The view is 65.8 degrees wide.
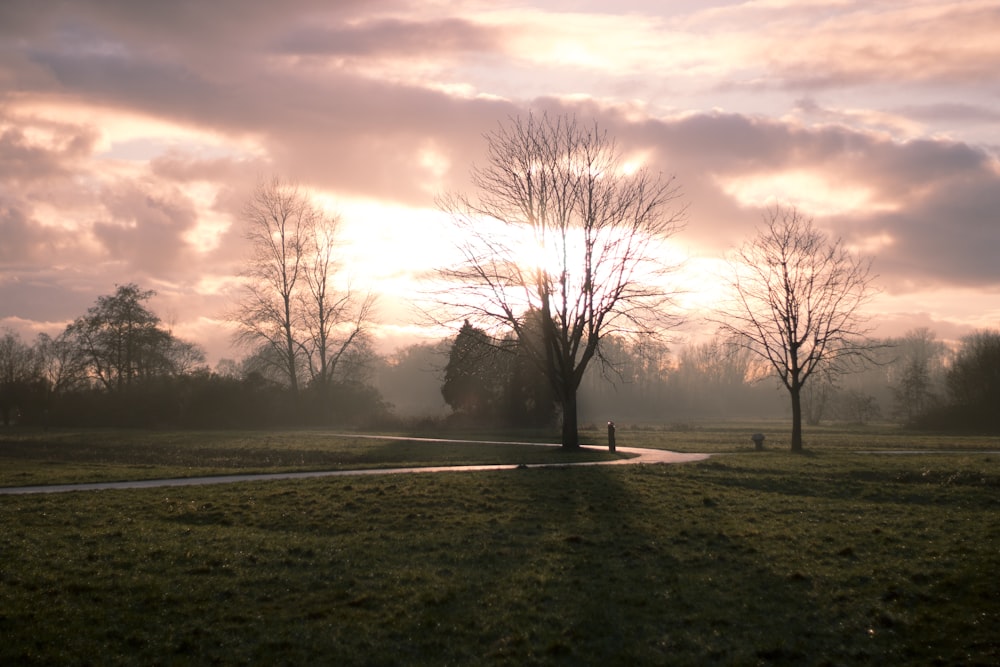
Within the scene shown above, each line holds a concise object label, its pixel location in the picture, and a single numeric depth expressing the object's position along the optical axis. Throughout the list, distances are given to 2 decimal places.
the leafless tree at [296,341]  63.56
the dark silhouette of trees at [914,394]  67.61
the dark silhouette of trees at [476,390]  55.84
